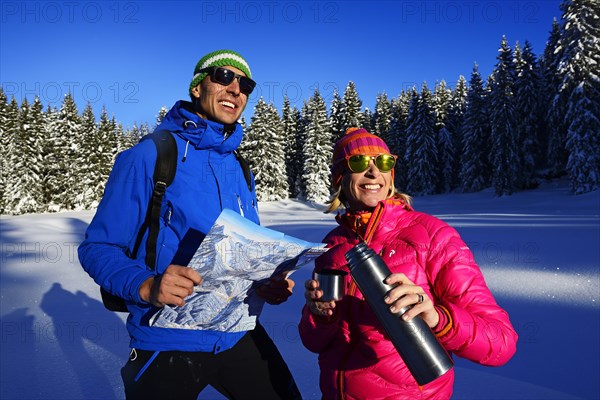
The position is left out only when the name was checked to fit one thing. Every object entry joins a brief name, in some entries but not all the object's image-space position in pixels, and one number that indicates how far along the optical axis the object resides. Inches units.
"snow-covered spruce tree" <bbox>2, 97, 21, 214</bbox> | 1529.3
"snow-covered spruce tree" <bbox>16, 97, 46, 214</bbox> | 1534.2
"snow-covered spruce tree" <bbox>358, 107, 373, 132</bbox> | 1927.9
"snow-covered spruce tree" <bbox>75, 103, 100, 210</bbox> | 1585.9
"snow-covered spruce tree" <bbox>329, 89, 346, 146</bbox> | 1921.8
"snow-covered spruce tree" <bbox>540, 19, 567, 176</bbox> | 1272.6
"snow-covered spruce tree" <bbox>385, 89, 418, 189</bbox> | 1931.6
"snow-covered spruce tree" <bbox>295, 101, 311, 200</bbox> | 1970.4
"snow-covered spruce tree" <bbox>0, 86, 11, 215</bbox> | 1576.0
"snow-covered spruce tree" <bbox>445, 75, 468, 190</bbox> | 1863.3
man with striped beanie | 79.5
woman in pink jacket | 69.1
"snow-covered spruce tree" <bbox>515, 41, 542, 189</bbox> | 1476.4
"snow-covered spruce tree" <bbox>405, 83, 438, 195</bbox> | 1721.2
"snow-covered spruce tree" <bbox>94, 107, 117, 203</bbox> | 1594.5
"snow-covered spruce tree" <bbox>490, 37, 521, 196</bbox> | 1400.1
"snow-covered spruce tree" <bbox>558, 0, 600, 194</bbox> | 1079.6
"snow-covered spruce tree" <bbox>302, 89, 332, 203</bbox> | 1711.4
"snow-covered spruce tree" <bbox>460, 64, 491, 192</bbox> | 1589.6
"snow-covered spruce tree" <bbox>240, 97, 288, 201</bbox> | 1708.9
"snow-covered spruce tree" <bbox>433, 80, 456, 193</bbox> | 1803.6
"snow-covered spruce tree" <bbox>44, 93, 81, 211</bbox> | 1631.4
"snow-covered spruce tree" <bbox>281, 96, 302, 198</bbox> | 1975.9
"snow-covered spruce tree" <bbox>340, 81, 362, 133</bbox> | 1861.5
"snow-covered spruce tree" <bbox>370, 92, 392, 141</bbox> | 2120.1
